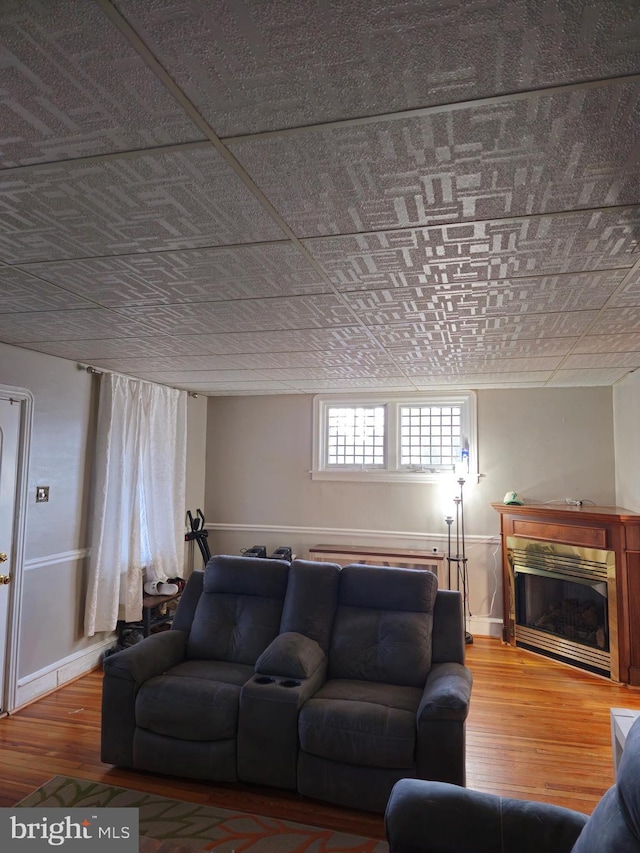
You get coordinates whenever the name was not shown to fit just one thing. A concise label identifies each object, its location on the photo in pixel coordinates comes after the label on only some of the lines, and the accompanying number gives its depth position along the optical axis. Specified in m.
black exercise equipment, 5.81
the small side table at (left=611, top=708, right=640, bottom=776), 2.37
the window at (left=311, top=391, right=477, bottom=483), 5.66
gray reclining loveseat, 2.59
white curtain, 4.39
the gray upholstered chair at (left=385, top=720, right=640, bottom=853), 1.64
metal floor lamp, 5.43
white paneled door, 3.59
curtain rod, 4.32
